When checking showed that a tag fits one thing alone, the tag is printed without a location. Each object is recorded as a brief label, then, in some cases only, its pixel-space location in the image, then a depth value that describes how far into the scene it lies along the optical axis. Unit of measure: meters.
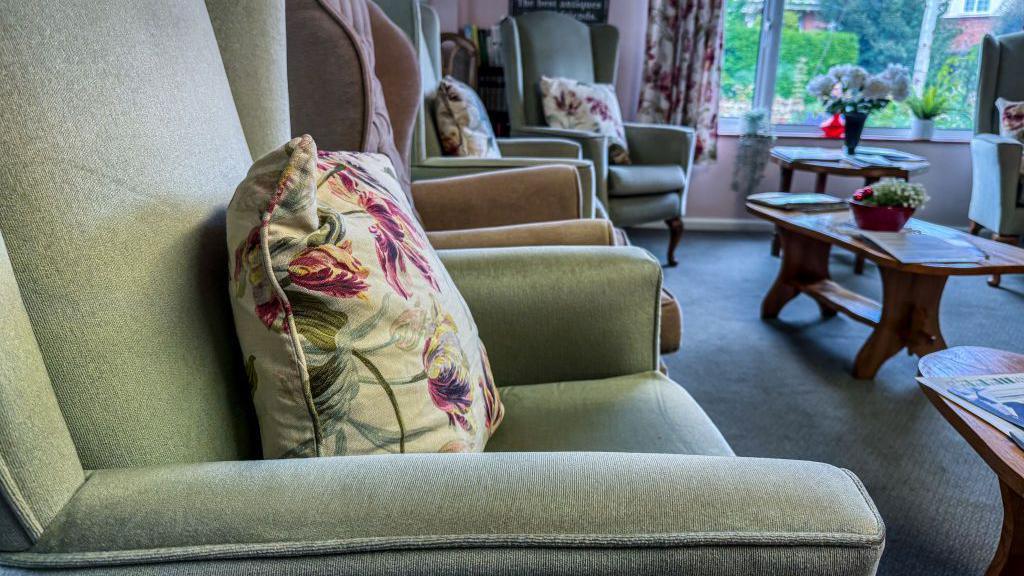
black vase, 2.99
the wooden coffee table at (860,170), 2.81
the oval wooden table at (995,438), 0.86
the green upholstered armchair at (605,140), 2.94
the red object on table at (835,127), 3.63
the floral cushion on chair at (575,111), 3.17
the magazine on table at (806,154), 3.01
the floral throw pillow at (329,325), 0.56
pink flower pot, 1.97
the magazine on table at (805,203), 2.35
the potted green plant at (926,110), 3.56
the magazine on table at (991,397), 0.92
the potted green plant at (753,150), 3.58
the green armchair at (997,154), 2.62
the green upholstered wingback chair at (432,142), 1.93
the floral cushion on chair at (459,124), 2.28
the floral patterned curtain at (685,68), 3.52
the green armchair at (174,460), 0.45
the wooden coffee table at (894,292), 1.75
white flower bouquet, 2.87
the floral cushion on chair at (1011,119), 2.87
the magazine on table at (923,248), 1.73
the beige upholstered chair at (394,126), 1.26
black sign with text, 3.66
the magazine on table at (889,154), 2.99
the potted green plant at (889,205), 1.96
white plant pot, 3.65
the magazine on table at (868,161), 2.81
